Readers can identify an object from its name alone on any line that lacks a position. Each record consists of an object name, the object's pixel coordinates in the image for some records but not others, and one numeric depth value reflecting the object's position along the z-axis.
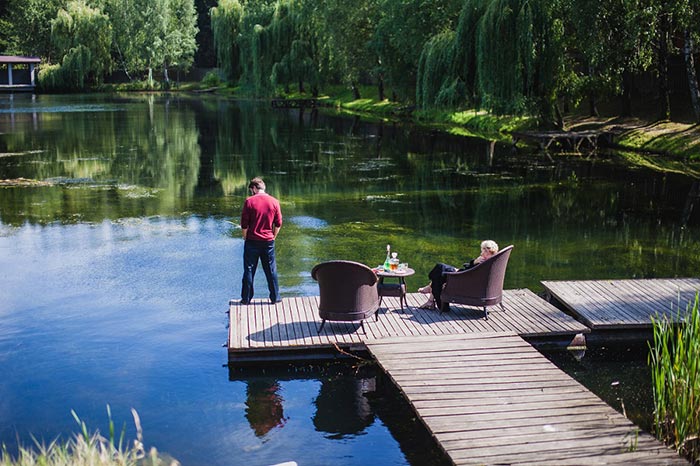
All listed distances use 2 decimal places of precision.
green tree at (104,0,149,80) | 85.19
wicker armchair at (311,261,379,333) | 10.33
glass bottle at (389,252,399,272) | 11.38
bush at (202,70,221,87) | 90.22
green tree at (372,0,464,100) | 43.88
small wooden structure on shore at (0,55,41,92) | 88.31
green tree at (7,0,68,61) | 93.12
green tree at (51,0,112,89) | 84.69
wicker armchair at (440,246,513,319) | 10.92
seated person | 11.03
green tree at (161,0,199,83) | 85.44
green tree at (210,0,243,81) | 71.44
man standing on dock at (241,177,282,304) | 11.48
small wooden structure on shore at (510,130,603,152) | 33.03
